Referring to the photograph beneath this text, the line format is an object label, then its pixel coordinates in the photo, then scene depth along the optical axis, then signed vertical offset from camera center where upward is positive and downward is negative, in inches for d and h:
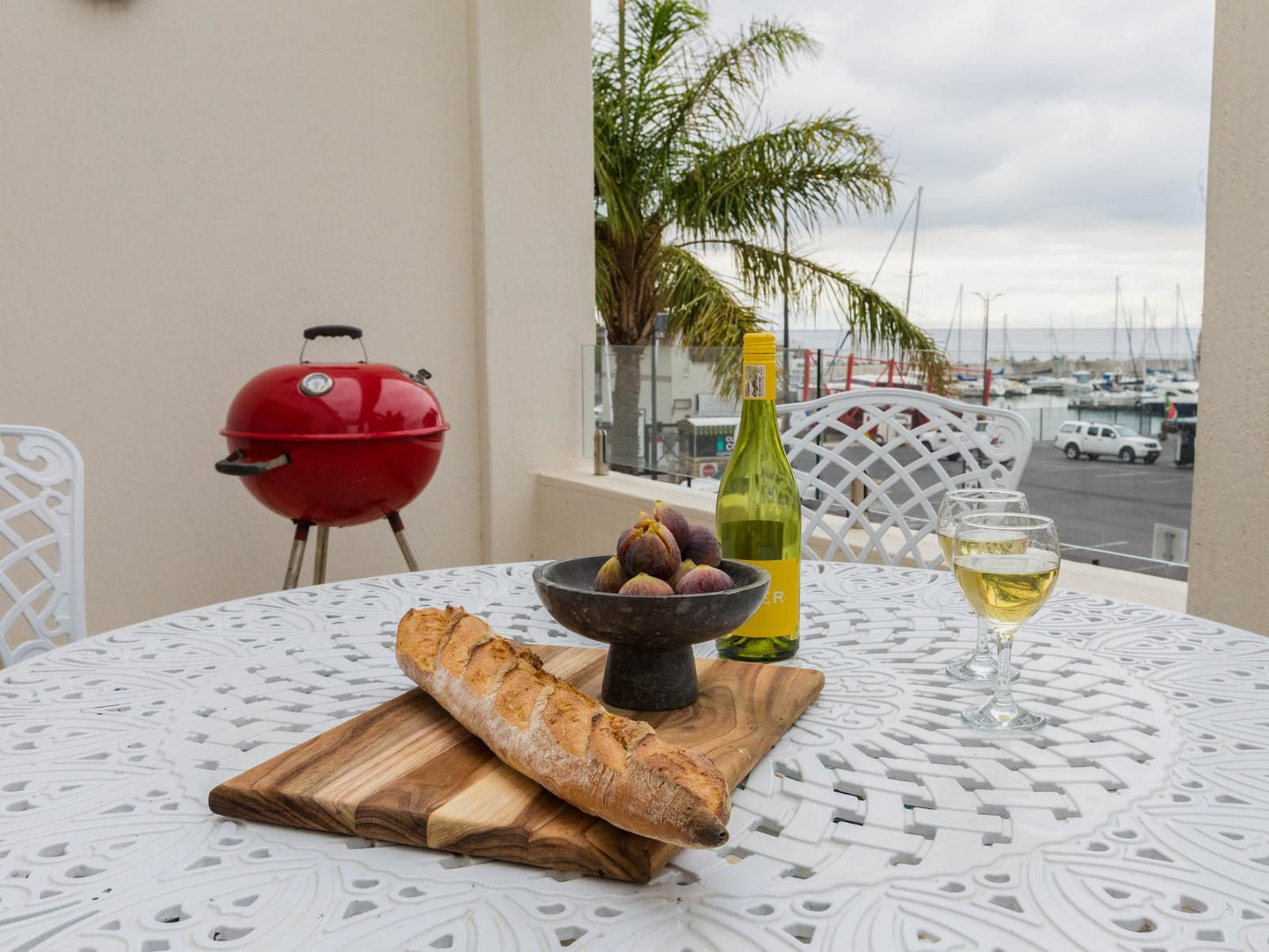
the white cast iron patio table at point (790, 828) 24.0 -13.2
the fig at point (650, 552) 35.9 -6.6
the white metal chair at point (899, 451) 81.4 -6.8
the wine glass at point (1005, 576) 35.9 -7.4
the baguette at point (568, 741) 24.7 -10.5
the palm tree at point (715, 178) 249.4 +47.5
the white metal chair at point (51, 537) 65.1 -11.4
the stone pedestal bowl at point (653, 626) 34.1 -8.9
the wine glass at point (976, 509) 41.8 -6.0
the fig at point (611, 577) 36.6 -7.6
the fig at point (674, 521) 39.7 -6.1
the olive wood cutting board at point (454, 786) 26.7 -12.4
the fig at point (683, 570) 36.2 -7.4
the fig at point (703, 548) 39.5 -7.1
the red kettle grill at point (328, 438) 104.8 -7.3
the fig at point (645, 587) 34.4 -7.5
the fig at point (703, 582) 35.0 -7.5
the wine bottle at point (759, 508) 45.3 -6.7
